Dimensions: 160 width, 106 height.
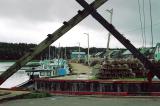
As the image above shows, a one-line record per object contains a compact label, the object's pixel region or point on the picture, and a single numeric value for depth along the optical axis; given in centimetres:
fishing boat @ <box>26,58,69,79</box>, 3735
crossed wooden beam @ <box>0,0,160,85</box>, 988
